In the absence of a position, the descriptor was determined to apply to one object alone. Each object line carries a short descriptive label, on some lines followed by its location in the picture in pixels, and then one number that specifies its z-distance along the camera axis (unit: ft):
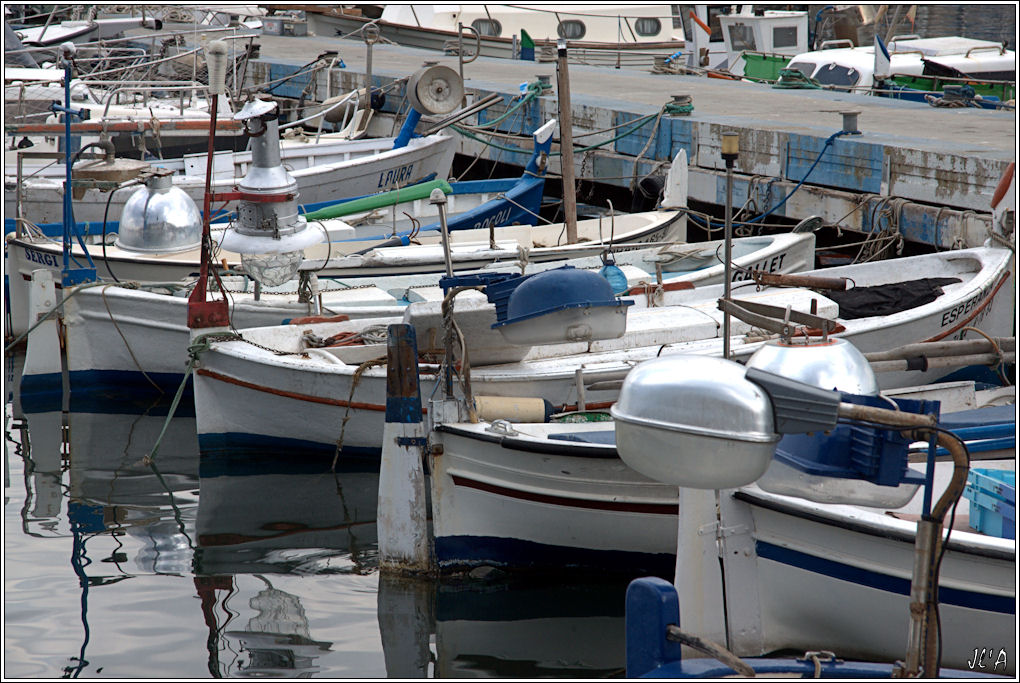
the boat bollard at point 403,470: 39.99
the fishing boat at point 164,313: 63.62
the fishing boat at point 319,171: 90.33
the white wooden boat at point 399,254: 70.90
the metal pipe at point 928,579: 21.39
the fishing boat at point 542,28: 173.37
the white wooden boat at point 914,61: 147.23
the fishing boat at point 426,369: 50.67
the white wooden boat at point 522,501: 40.55
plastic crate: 32.37
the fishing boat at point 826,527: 21.07
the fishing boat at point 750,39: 172.14
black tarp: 59.06
